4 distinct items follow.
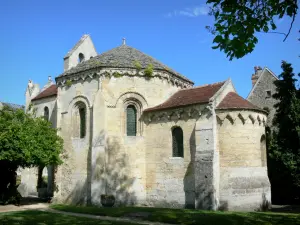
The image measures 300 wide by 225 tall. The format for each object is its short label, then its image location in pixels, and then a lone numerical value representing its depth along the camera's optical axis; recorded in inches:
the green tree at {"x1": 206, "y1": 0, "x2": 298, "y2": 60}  284.8
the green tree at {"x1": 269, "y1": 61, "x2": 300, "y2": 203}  807.7
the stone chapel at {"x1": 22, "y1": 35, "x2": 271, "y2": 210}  741.3
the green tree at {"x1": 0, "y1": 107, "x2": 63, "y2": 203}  777.6
